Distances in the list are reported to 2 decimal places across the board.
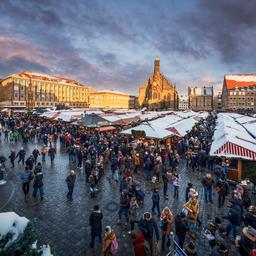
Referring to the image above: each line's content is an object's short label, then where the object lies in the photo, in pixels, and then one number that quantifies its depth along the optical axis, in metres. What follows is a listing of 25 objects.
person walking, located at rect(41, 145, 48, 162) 17.63
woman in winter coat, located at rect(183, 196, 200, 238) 7.73
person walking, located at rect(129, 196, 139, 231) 8.38
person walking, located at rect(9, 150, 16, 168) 15.37
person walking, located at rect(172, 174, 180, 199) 11.02
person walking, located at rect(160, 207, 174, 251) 7.23
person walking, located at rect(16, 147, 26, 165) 16.19
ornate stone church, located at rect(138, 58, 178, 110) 115.44
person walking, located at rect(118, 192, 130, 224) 8.59
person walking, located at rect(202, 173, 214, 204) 10.56
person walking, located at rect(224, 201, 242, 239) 7.53
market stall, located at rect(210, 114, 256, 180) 13.70
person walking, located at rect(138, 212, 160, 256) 6.88
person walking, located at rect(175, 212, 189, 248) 6.99
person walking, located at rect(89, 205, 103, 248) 7.21
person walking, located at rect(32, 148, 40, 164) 16.09
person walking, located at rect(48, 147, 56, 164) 17.19
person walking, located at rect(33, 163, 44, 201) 10.59
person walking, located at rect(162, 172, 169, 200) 11.39
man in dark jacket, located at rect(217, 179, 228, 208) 10.26
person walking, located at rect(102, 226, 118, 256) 6.21
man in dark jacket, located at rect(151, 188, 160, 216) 9.20
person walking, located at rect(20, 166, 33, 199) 10.68
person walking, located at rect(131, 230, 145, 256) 6.16
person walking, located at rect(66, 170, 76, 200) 10.68
